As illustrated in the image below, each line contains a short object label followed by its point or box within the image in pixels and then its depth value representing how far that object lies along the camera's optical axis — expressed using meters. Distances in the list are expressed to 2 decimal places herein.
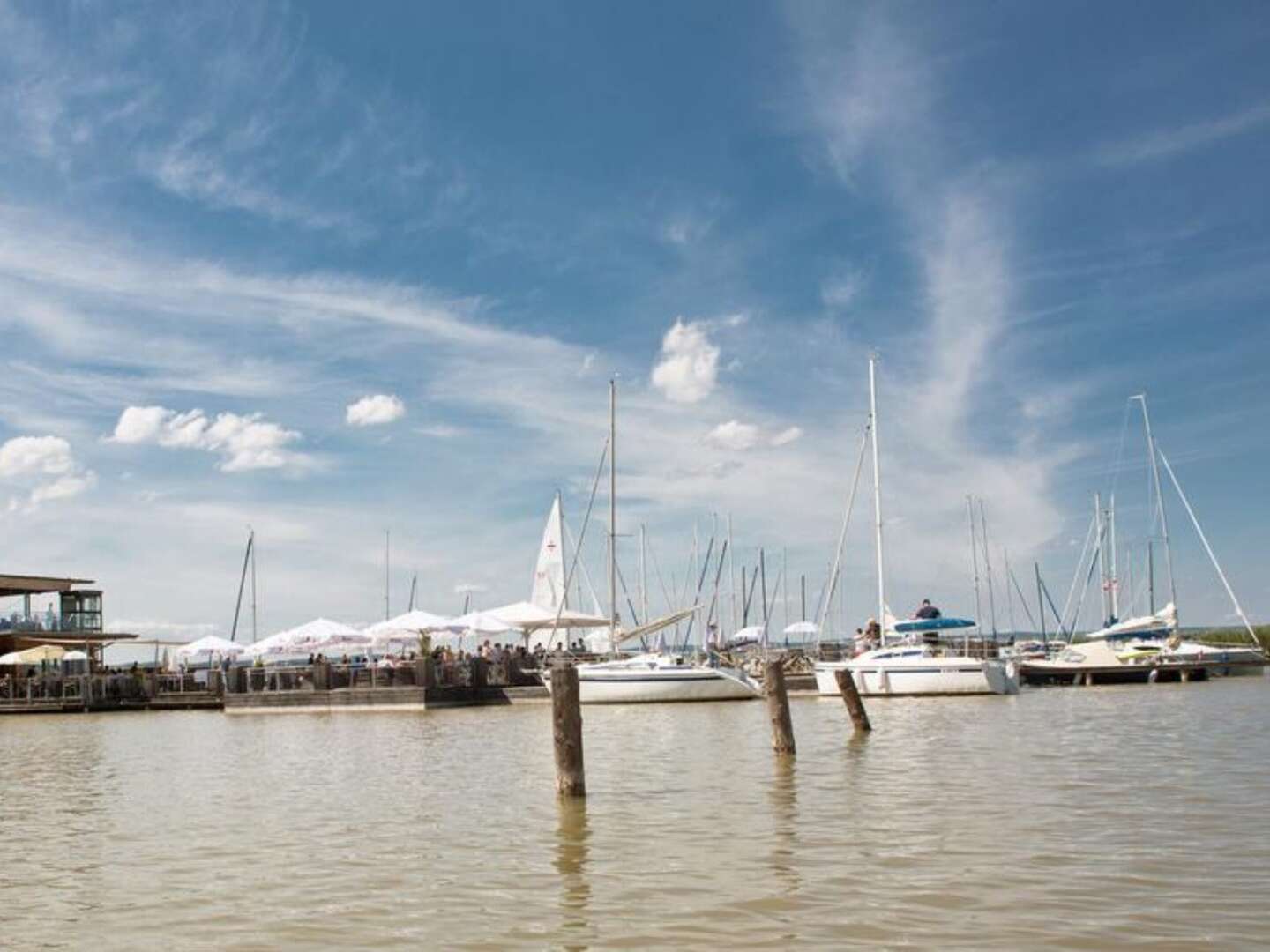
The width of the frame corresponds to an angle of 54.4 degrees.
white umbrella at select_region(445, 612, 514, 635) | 51.09
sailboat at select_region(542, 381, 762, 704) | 46.72
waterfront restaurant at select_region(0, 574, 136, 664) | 61.34
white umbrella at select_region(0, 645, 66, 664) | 54.16
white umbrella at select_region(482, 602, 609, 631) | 52.94
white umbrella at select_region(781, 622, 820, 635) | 91.44
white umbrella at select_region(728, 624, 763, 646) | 77.56
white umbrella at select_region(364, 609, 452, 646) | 50.41
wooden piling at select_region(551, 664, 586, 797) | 18.39
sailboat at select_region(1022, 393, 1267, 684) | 58.75
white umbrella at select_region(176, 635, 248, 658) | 53.39
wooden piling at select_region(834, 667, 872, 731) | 29.83
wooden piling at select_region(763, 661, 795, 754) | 24.94
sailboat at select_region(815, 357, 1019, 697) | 45.41
